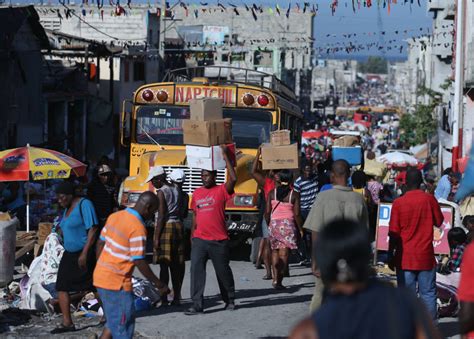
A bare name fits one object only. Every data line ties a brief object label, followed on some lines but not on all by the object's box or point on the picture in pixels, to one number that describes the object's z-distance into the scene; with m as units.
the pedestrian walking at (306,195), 16.72
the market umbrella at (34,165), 16.03
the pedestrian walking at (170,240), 12.44
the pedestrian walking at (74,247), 10.45
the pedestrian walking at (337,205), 9.53
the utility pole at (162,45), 52.55
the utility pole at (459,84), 24.72
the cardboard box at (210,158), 12.23
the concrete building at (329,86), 140.38
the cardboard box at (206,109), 13.40
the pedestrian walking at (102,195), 15.46
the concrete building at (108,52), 38.06
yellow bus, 18.12
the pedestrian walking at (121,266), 8.59
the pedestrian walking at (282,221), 13.71
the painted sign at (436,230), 15.13
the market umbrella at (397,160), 33.25
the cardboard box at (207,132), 12.82
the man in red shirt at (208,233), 11.78
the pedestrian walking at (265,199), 14.84
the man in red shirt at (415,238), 10.24
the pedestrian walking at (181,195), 13.02
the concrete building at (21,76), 29.25
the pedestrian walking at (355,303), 4.60
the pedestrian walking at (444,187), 19.80
